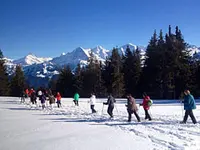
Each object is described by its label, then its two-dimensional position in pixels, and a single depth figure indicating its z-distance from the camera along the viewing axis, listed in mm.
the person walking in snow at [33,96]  34681
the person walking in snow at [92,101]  23795
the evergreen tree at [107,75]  63331
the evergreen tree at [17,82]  76750
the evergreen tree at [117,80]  61344
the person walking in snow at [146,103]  18164
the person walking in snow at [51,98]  29975
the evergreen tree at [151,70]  56681
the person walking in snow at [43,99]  28234
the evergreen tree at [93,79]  68144
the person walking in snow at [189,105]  15990
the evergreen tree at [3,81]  68025
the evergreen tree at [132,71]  62219
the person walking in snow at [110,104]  19891
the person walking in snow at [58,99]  30592
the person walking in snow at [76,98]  32644
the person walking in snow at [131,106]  17138
